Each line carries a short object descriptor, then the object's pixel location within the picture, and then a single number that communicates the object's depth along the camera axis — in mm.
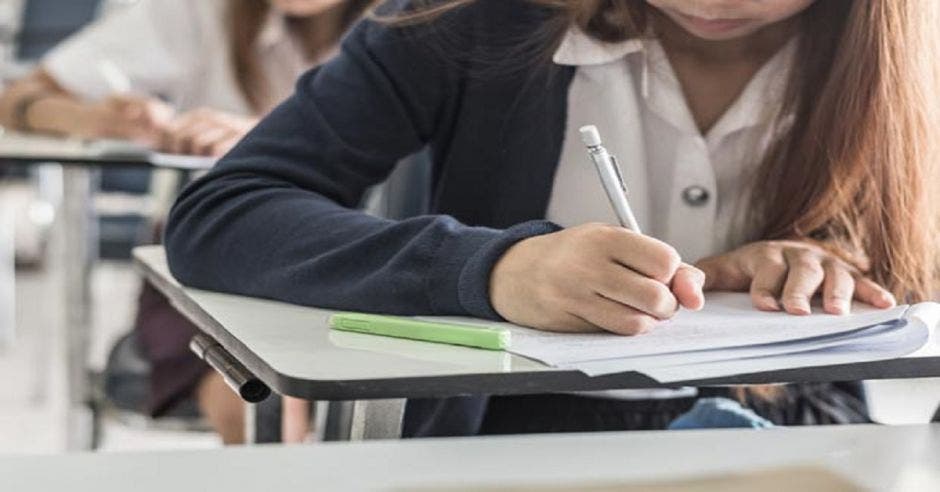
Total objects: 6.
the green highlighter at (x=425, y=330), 1599
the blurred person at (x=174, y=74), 2797
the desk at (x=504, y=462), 1422
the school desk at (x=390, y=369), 1509
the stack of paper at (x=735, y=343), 1558
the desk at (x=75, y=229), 2694
